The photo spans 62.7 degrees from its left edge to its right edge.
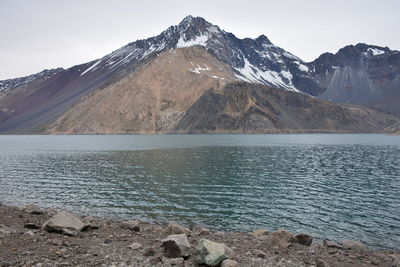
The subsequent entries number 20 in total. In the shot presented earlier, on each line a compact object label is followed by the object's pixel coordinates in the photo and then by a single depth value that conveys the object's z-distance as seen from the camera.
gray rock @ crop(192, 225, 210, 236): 22.16
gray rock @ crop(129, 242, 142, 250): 18.10
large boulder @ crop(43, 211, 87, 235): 19.45
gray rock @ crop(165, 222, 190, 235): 21.88
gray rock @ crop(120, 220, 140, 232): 22.83
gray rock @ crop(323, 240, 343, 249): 20.74
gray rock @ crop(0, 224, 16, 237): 18.47
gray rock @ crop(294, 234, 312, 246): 21.03
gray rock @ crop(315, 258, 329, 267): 16.45
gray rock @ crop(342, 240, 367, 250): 20.84
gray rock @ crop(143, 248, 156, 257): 16.97
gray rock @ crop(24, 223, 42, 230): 21.02
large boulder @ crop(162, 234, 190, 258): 16.67
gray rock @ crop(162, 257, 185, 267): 15.76
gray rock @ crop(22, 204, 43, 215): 27.33
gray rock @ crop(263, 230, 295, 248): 20.03
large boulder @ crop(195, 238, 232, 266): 15.50
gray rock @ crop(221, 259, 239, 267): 15.17
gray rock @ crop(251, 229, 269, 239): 23.01
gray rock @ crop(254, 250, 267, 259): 17.48
